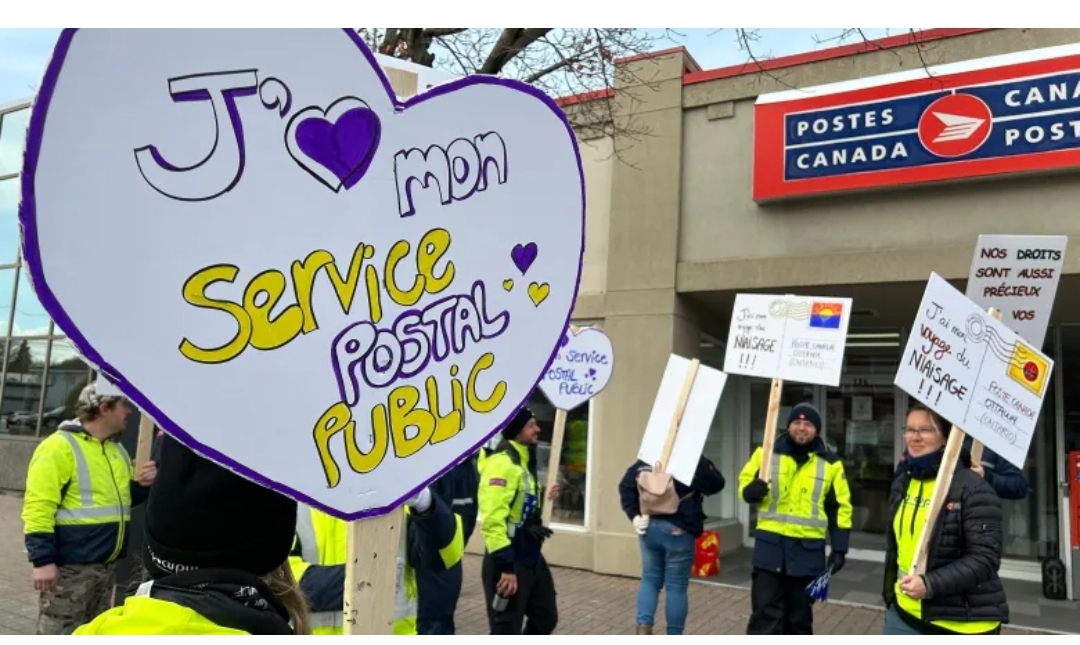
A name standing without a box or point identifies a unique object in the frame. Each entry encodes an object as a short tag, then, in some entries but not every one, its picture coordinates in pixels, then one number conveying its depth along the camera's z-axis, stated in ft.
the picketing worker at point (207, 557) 4.07
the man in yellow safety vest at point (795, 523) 17.88
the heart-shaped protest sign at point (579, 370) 19.97
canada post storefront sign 23.44
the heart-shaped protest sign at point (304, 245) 4.05
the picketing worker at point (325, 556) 8.79
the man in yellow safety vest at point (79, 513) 13.52
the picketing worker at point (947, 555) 11.35
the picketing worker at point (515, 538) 15.64
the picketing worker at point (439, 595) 13.79
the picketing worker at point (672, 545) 18.78
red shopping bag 29.01
